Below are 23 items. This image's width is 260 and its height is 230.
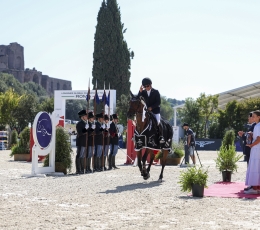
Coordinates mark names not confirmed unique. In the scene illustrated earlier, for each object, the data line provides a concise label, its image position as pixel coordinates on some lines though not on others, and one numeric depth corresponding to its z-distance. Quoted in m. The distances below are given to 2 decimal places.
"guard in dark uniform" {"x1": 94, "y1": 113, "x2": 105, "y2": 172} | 16.11
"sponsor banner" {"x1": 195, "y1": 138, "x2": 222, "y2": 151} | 44.12
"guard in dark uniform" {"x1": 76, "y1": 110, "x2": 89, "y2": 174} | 14.86
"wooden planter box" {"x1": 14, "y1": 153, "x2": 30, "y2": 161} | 22.04
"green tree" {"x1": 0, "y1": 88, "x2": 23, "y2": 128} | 48.62
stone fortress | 133.88
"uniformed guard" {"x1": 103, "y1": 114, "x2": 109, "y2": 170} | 16.86
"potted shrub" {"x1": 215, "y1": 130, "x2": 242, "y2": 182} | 13.05
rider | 12.92
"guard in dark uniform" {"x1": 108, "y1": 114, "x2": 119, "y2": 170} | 17.45
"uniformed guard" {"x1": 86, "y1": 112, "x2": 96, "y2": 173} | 15.32
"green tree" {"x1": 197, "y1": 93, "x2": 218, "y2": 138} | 49.16
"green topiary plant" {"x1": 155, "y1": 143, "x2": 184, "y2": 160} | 20.64
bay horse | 12.14
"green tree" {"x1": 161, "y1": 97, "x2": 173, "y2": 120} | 122.62
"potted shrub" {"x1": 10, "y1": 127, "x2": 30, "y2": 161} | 22.02
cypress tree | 63.59
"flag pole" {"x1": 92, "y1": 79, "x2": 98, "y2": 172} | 15.54
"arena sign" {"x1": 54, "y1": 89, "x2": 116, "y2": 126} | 40.34
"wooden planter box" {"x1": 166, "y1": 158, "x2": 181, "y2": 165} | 20.50
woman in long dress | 10.40
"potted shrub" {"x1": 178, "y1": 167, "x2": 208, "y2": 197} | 9.53
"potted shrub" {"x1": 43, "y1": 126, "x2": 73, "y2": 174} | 14.91
